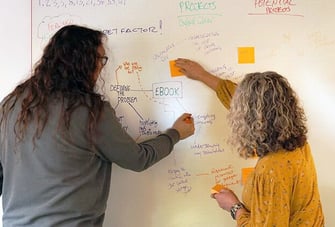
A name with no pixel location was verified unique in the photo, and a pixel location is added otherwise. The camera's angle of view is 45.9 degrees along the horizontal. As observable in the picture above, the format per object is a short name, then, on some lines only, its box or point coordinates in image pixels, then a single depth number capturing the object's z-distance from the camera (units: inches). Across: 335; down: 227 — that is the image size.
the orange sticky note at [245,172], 69.9
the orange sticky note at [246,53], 69.0
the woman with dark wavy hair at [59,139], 51.0
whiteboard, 69.0
